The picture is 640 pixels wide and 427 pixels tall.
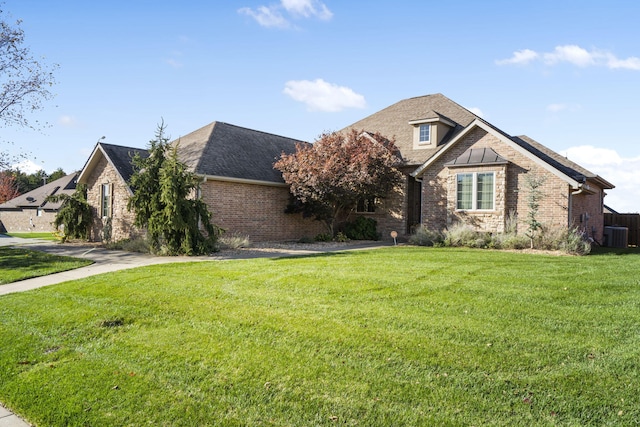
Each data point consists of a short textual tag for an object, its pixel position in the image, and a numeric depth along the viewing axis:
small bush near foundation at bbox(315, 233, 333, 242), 21.00
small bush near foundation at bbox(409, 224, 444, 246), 17.86
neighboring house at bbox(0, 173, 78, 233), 41.38
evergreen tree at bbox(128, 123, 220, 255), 14.53
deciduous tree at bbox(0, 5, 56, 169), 19.28
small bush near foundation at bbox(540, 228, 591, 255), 14.95
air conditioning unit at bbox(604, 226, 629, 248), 21.05
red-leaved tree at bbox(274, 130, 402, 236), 18.73
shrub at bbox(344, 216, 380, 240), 21.56
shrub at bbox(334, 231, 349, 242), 20.78
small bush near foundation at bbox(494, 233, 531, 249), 16.08
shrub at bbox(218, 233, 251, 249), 17.11
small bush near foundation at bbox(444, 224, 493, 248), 16.72
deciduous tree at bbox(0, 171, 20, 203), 54.76
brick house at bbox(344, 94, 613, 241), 16.73
